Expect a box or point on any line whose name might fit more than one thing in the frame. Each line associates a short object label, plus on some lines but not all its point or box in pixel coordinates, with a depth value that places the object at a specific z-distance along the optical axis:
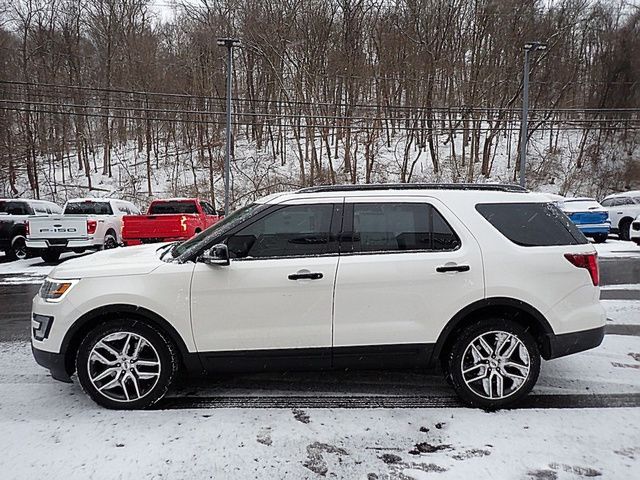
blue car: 16.66
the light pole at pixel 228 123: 17.83
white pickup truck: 12.40
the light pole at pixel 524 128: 20.48
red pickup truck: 11.93
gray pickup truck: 13.68
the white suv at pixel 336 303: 3.60
